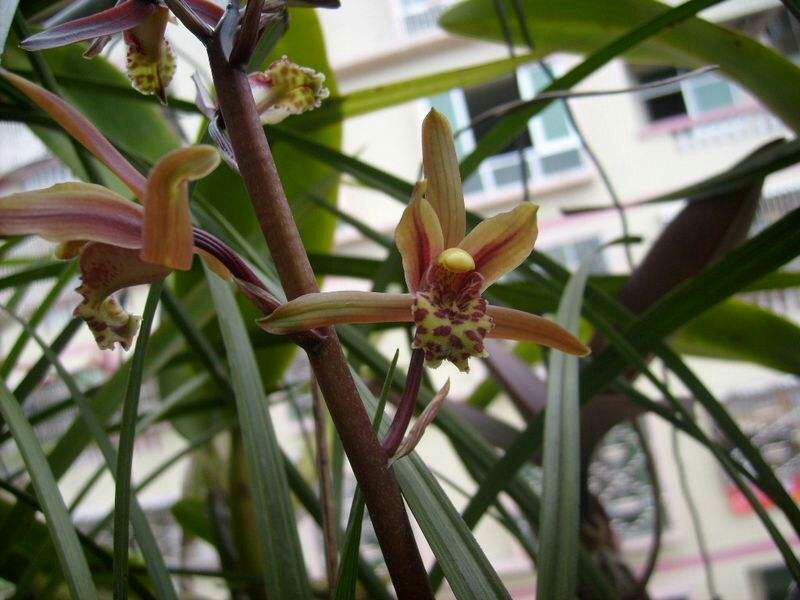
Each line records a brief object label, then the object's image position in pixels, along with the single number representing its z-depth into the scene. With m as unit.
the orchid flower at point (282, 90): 0.25
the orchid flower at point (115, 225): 0.17
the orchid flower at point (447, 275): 0.19
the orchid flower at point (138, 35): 0.20
